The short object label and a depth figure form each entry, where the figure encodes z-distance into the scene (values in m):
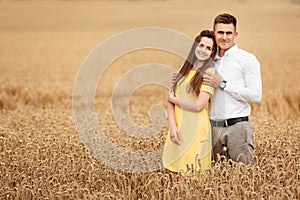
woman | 11.45
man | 11.54
